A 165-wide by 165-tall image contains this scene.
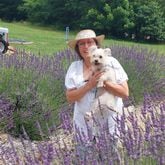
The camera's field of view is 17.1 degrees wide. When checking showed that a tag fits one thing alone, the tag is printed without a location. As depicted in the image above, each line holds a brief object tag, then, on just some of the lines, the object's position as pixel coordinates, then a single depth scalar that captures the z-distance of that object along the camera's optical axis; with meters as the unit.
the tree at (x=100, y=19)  31.31
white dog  3.29
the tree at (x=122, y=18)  30.66
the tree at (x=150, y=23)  30.35
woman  3.30
